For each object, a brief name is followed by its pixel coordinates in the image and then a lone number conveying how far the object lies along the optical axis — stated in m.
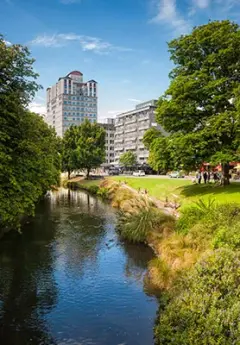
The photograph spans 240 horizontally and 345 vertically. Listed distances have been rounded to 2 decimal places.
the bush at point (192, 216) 21.80
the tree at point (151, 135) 44.97
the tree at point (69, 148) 86.81
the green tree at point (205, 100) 35.34
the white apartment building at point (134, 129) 159.62
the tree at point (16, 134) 14.35
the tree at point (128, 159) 150.25
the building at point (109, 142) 194.75
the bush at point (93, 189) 67.09
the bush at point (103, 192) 60.19
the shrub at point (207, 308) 9.60
